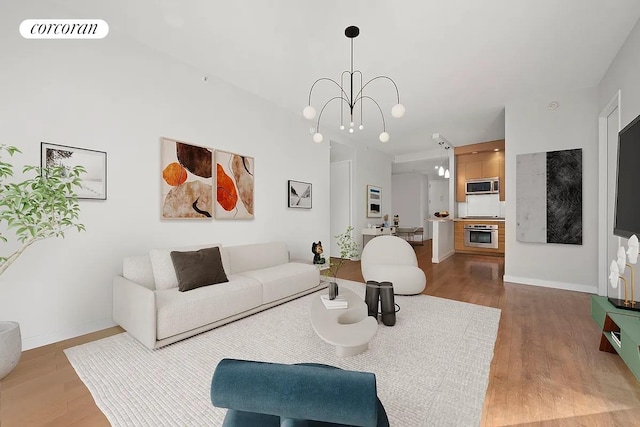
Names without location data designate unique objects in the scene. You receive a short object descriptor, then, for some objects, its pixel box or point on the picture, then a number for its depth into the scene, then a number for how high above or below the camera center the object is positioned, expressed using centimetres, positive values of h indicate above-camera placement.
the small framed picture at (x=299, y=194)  473 +30
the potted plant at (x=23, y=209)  177 -1
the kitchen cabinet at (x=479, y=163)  671 +127
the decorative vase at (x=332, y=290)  242 -71
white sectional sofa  222 -82
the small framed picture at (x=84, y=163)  234 +43
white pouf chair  352 -75
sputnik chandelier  253 +176
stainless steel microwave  689 +67
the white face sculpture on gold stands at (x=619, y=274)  203 -49
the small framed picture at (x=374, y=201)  693 +27
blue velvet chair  64 -44
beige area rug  152 -112
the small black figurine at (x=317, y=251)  456 -68
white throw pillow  268 -59
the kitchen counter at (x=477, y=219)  676 -21
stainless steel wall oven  676 -62
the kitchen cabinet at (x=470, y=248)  672 -78
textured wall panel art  389 +22
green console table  161 -82
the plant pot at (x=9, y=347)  178 -93
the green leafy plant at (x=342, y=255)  264 -45
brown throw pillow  265 -60
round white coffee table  179 -84
